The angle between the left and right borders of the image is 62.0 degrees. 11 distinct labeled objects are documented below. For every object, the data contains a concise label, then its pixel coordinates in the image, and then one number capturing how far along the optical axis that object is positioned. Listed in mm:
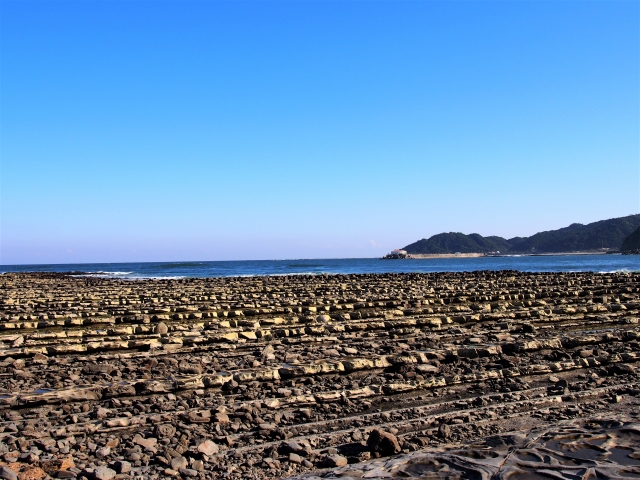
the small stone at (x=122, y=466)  4664
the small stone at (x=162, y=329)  12586
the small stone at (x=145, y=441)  5234
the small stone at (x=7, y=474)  4382
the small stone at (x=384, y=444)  5074
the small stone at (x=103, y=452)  5039
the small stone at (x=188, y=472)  4574
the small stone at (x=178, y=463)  4707
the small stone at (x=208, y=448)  5043
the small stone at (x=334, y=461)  4852
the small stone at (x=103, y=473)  4473
